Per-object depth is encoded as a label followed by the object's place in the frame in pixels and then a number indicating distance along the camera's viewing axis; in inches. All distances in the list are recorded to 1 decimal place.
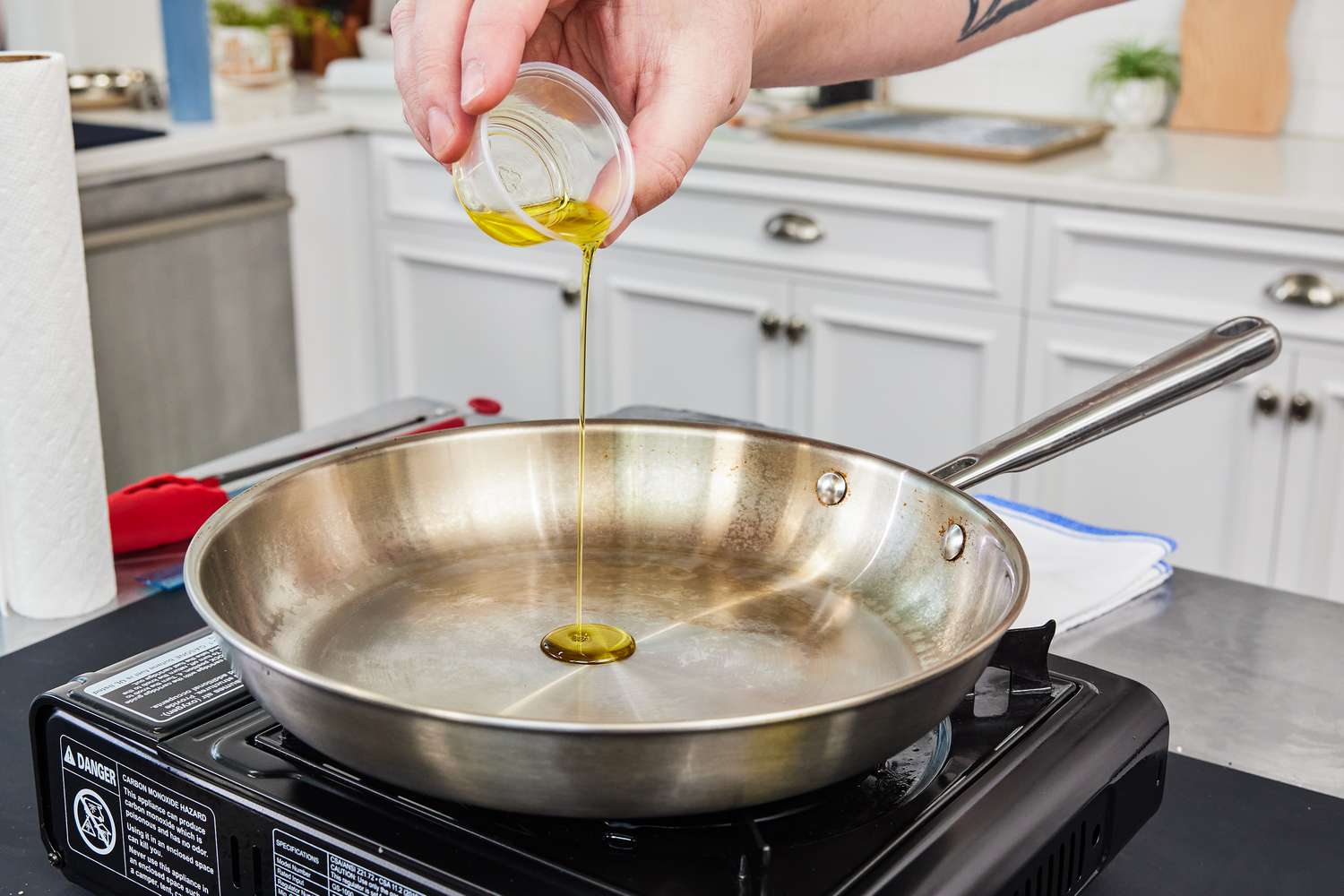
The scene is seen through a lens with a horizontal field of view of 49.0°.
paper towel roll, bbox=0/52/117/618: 35.6
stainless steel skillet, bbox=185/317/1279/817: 20.6
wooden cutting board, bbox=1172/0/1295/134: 90.4
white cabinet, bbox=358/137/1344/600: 76.0
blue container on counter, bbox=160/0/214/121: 94.9
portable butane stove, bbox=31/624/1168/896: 22.4
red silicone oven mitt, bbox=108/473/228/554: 40.4
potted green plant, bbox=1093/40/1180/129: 94.9
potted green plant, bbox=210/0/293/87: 112.7
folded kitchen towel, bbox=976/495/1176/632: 37.7
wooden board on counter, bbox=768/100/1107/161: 83.7
